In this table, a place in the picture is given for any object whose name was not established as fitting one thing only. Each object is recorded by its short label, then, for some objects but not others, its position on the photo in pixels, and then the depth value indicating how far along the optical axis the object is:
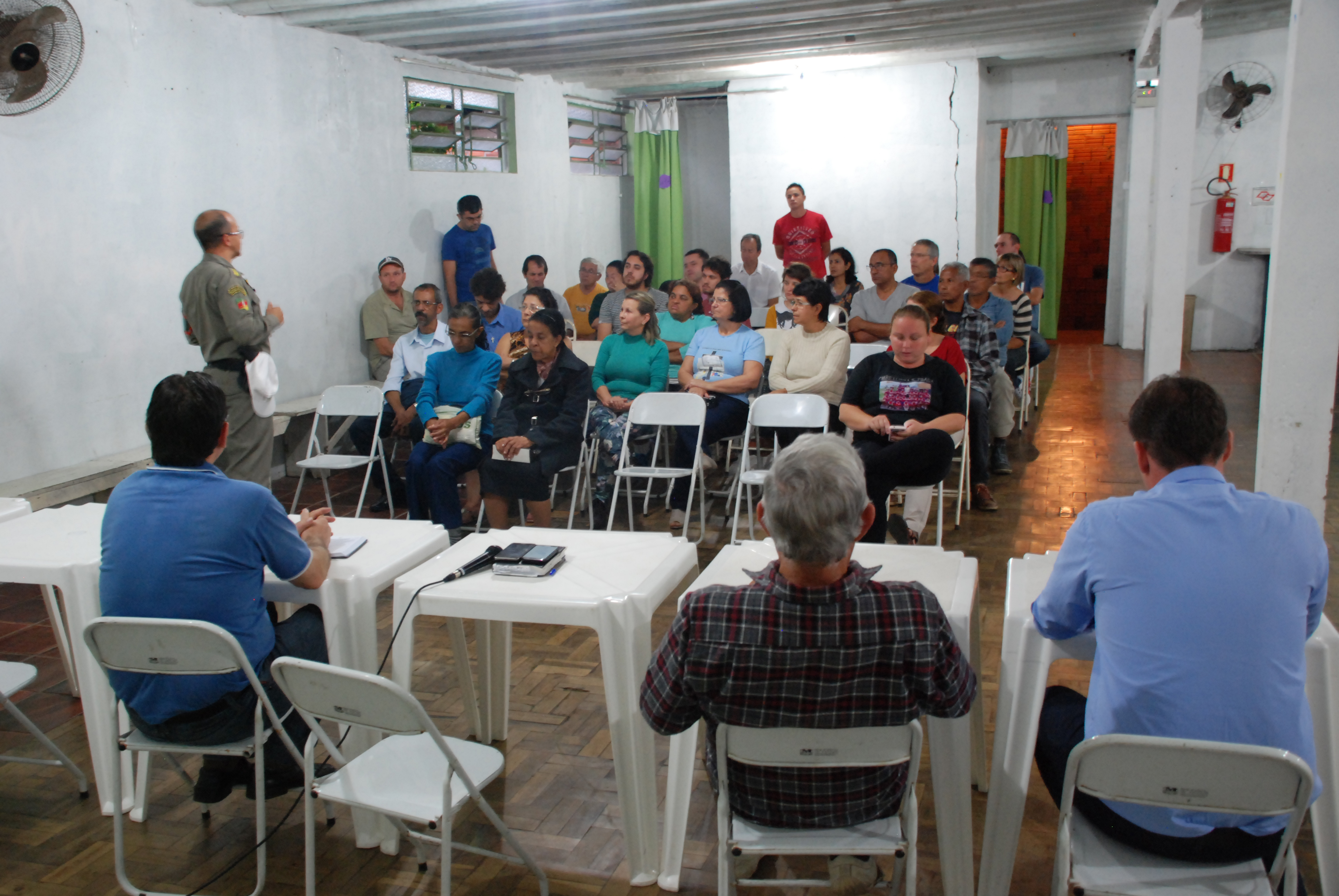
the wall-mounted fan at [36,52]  4.81
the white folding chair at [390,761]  1.87
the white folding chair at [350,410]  5.27
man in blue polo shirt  2.27
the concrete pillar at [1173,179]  6.95
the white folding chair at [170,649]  2.09
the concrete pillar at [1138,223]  10.35
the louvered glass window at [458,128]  8.26
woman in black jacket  4.79
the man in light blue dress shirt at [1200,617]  1.69
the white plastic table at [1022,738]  1.92
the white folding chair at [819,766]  1.73
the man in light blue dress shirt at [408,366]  5.77
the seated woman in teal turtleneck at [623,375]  5.25
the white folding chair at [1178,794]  1.55
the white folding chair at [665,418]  4.83
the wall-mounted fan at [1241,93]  9.81
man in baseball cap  7.31
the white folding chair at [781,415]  4.65
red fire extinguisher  10.18
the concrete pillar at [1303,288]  4.18
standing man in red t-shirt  9.12
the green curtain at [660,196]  11.20
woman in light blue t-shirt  5.26
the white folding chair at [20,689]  2.54
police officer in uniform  4.44
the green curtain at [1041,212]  11.27
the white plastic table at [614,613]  2.28
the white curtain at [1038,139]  11.12
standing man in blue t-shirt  8.12
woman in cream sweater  5.14
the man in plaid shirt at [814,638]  1.71
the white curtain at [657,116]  11.12
